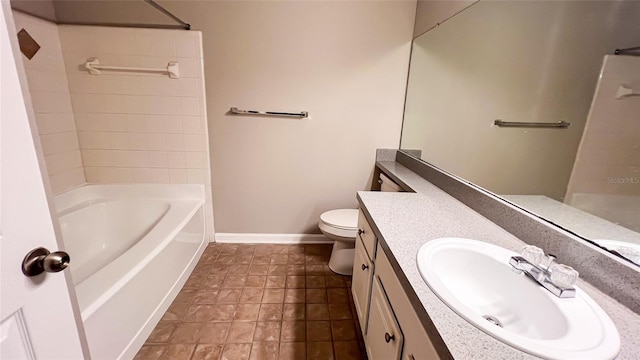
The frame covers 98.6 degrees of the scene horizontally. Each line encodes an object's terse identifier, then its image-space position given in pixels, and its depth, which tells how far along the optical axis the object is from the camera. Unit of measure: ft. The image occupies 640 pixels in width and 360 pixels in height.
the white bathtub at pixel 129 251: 3.91
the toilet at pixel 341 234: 6.40
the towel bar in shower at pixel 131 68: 6.49
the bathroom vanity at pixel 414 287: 1.96
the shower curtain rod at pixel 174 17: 5.54
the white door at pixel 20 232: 1.76
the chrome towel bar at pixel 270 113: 7.18
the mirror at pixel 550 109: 2.81
